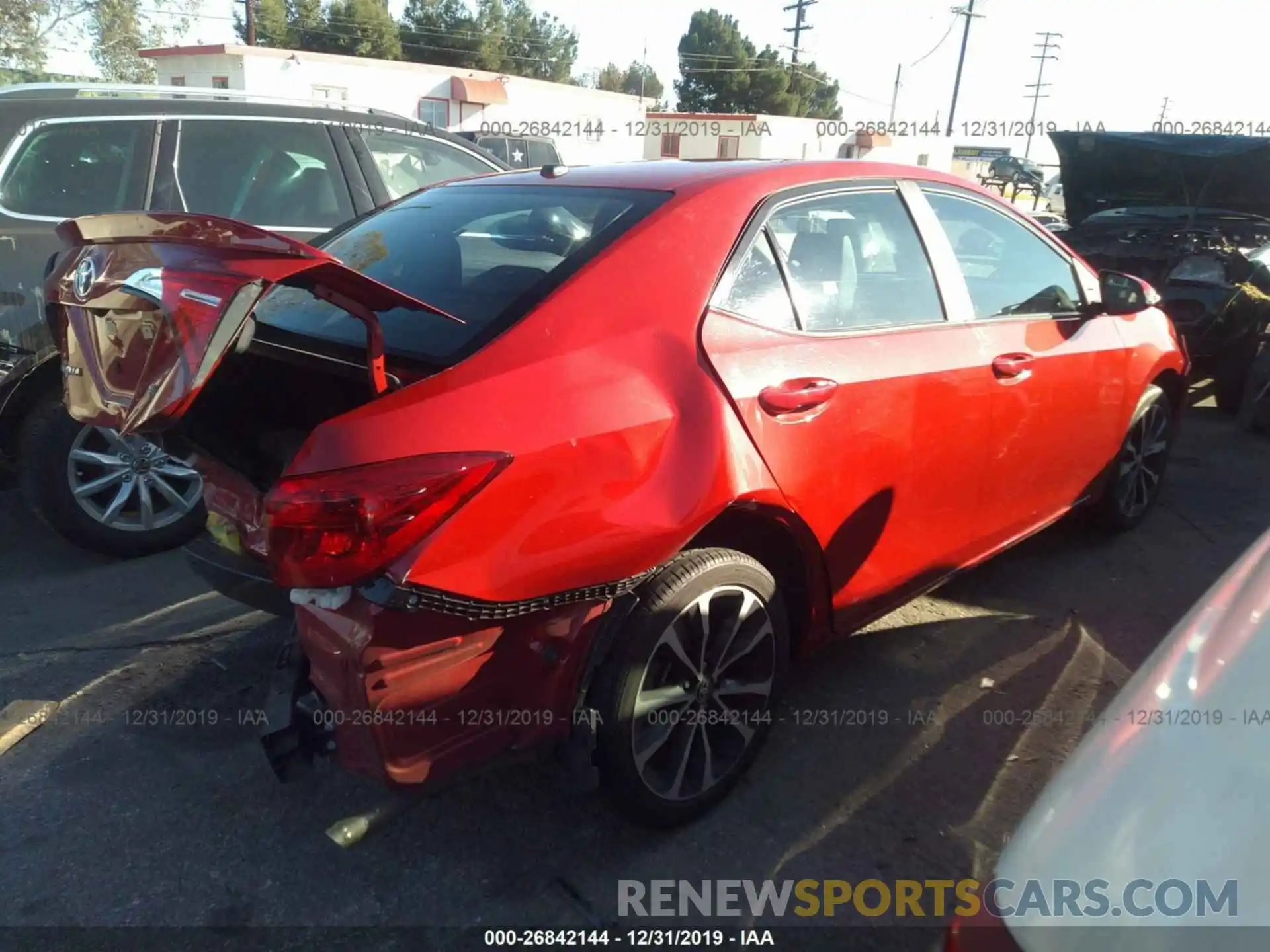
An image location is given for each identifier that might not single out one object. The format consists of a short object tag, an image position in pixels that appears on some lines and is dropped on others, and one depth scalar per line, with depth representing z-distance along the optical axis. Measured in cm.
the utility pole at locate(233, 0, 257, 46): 3077
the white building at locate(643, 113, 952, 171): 3412
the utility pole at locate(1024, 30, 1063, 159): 6052
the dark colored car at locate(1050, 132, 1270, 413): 671
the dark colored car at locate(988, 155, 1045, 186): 2656
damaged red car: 196
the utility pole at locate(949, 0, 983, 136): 4266
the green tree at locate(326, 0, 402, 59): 4919
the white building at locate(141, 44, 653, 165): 2748
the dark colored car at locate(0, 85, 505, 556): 388
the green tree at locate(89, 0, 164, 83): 2931
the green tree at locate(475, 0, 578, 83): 5606
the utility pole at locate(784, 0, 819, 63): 5156
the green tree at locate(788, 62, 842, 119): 5744
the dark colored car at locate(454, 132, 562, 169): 1880
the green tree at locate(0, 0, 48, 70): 2608
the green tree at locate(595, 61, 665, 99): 7269
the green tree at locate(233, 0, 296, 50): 4741
